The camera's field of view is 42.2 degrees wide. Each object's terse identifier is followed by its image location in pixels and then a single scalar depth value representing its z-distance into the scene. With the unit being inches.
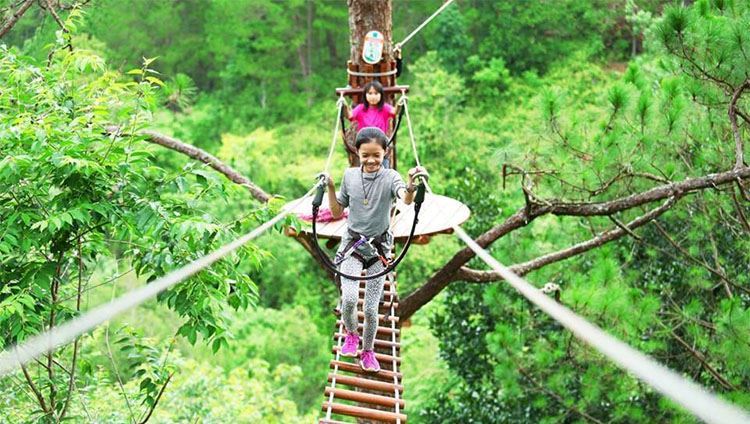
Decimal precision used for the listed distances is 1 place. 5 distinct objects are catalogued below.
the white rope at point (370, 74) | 214.6
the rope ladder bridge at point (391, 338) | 51.6
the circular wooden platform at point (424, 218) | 178.7
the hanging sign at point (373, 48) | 213.3
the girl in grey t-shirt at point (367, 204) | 134.4
